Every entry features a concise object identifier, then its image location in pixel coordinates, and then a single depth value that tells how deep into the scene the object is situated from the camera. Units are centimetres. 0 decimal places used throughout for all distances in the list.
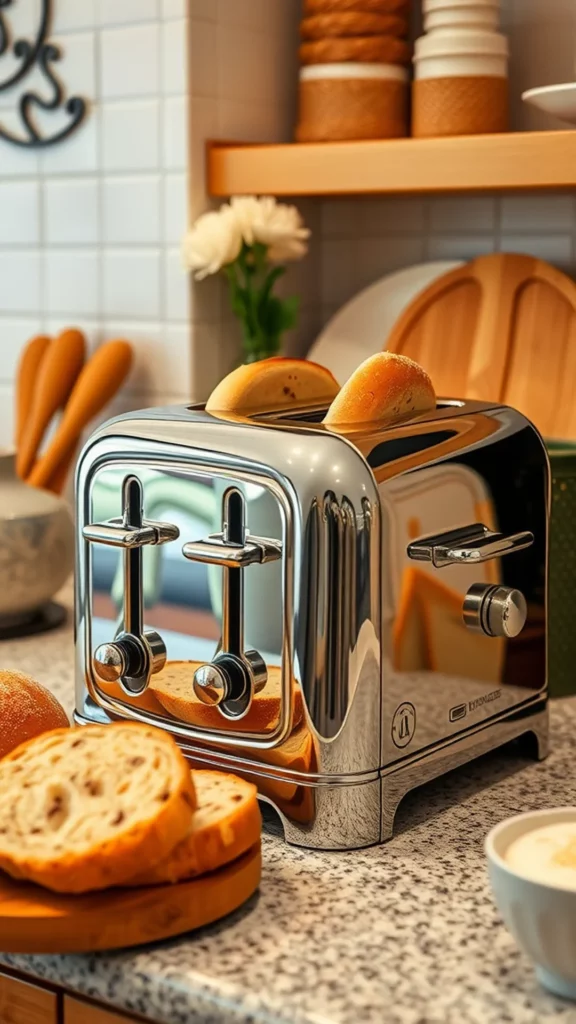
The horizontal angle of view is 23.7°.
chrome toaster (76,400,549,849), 90
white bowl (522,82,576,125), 124
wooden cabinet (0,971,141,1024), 81
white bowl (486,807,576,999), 70
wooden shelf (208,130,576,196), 130
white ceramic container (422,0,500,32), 139
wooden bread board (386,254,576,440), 145
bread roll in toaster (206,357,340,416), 103
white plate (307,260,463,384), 158
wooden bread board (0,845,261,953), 78
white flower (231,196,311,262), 146
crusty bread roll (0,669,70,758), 99
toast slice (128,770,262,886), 81
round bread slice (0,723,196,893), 78
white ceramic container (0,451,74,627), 142
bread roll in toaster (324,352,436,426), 97
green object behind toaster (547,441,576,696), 119
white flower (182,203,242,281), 145
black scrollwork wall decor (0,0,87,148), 160
